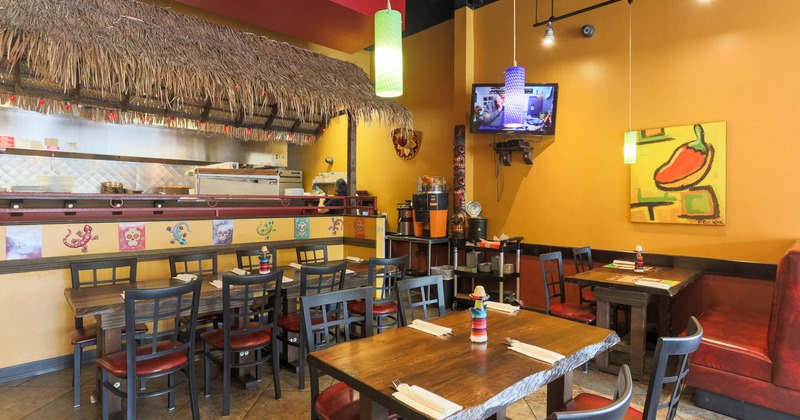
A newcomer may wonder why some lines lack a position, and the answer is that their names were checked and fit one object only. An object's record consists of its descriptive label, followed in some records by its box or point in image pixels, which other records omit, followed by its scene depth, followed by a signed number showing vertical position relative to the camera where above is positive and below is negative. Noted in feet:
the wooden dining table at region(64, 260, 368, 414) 9.10 -2.44
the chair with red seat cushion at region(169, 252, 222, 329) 12.50 -2.45
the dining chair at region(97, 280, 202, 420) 8.14 -3.39
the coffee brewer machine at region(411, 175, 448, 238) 20.97 -0.48
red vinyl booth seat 9.12 -3.83
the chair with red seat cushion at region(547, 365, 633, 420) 3.51 -1.91
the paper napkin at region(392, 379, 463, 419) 4.70 -2.42
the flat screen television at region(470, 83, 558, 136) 18.16 +3.83
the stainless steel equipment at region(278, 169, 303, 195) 31.24 +1.49
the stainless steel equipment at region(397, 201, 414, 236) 22.95 -1.25
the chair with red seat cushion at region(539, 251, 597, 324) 12.98 -3.73
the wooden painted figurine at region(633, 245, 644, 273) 13.99 -2.23
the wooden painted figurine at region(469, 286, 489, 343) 7.11 -2.11
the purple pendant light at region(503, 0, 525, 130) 10.99 +2.74
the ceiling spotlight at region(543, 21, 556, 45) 16.82 +6.62
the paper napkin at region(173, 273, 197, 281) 12.19 -2.34
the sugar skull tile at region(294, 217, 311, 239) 18.53 -1.34
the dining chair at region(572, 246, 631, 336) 15.29 -3.79
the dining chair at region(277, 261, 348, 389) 11.36 -2.58
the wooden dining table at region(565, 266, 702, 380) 11.89 -2.91
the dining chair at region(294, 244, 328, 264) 15.93 -2.34
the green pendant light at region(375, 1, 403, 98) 6.74 +2.41
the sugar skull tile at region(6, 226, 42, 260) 11.98 -1.26
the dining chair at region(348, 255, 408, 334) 12.35 -2.80
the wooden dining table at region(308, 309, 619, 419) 5.28 -2.50
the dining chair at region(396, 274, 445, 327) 9.12 -2.04
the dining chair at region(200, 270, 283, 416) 9.87 -3.33
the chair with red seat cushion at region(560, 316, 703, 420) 5.48 -2.38
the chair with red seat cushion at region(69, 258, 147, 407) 10.51 -2.51
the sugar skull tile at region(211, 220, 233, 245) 16.14 -1.32
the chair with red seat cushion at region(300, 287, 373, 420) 6.94 -3.01
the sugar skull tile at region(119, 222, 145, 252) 13.93 -1.29
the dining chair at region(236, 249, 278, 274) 14.20 -2.16
